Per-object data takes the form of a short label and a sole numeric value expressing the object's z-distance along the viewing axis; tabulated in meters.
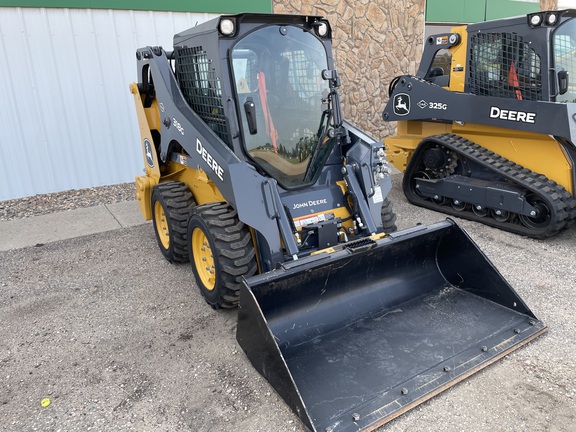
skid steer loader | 2.74
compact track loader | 4.79
